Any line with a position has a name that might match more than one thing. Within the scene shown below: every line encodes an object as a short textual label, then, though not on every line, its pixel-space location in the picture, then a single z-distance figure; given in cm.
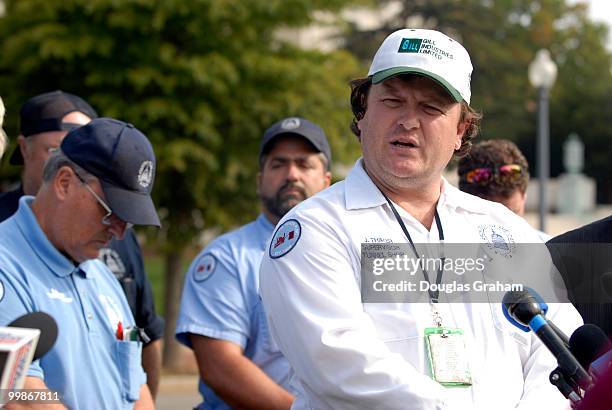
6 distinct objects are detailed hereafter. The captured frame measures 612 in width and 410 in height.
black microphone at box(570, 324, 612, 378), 497
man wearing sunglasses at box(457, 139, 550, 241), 1085
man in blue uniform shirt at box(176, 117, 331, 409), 1011
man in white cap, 602
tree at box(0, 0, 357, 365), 2755
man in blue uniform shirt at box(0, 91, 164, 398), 1070
